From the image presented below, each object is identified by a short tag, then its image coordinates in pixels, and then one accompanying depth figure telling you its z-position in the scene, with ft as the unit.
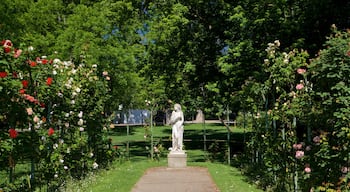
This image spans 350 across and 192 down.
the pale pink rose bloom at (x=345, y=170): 20.83
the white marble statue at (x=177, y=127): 50.96
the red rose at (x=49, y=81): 23.16
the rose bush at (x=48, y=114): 17.90
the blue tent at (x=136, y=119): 196.76
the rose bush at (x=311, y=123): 20.94
